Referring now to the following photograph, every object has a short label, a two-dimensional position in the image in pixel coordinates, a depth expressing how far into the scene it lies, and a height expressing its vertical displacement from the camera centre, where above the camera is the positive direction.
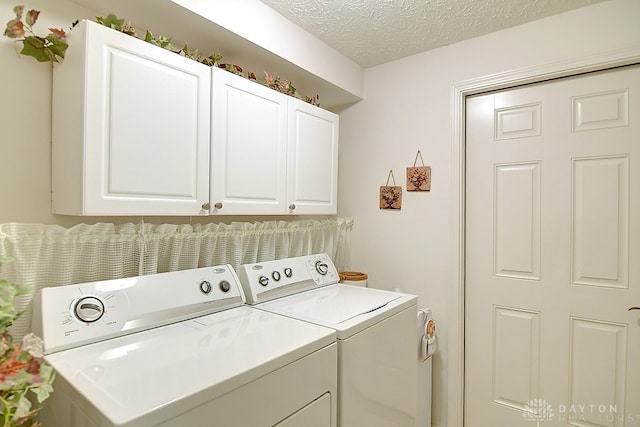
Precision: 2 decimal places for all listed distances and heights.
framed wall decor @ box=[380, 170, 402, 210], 2.28 +0.12
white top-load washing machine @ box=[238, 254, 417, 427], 1.24 -0.46
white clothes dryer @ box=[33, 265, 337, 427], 0.79 -0.42
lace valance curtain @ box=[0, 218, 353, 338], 1.10 -0.16
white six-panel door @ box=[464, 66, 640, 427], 1.66 -0.20
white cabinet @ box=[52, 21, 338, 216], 1.11 +0.30
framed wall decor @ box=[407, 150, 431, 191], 2.16 +0.24
